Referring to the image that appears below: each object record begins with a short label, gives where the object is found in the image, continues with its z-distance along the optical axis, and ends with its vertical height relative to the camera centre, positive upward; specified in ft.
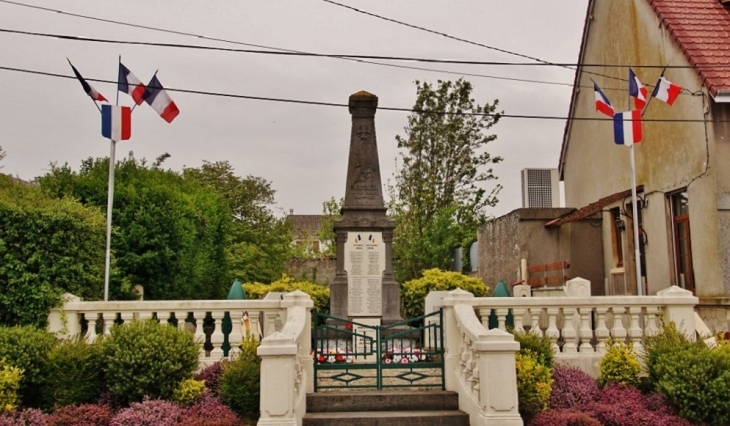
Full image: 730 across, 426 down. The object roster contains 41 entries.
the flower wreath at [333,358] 33.83 -3.13
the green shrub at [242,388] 27.40 -3.64
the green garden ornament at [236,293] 41.73 +0.34
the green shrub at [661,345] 29.58 -2.25
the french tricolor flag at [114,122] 38.65 +10.22
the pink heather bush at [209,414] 25.58 -4.54
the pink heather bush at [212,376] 29.14 -3.39
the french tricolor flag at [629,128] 45.39 +11.25
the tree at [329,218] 143.64 +17.14
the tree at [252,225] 97.09 +11.77
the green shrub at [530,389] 27.96 -3.86
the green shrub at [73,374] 27.84 -3.05
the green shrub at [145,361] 27.63 -2.55
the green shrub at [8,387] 26.71 -3.43
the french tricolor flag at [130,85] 40.14 +12.77
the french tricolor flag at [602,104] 47.85 +13.67
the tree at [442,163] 91.45 +18.22
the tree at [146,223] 47.57 +5.59
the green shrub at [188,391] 27.74 -3.82
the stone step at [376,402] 29.71 -4.64
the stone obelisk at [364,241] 47.14 +3.98
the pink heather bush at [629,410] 27.09 -4.76
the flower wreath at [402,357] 35.63 -3.28
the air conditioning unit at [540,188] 79.20 +12.56
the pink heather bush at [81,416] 25.89 -4.50
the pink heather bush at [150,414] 25.80 -4.45
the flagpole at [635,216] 44.61 +5.32
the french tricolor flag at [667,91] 42.98 +12.97
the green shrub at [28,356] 27.86 -2.31
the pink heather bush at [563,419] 26.23 -4.87
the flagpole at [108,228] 33.81 +3.59
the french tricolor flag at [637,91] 45.44 +13.69
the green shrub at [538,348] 30.12 -2.36
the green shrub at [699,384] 27.22 -3.70
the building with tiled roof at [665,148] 43.55 +11.12
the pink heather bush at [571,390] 29.14 -4.16
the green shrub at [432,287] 51.11 +0.75
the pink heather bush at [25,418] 25.92 -4.56
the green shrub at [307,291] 53.72 +0.61
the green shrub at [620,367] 30.53 -3.28
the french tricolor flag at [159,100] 40.52 +11.99
